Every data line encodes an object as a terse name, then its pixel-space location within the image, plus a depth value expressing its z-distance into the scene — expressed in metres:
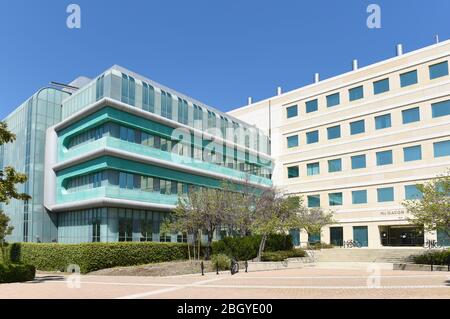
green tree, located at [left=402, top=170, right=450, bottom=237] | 25.30
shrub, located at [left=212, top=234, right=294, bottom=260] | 34.06
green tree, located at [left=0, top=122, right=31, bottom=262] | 23.01
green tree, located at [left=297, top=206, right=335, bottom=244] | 43.59
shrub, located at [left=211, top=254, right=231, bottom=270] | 27.83
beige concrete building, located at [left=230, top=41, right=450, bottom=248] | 44.22
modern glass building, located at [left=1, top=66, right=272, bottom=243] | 37.00
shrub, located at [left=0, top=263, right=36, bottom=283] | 21.88
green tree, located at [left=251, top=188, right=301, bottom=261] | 32.06
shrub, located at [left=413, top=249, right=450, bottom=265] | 28.89
